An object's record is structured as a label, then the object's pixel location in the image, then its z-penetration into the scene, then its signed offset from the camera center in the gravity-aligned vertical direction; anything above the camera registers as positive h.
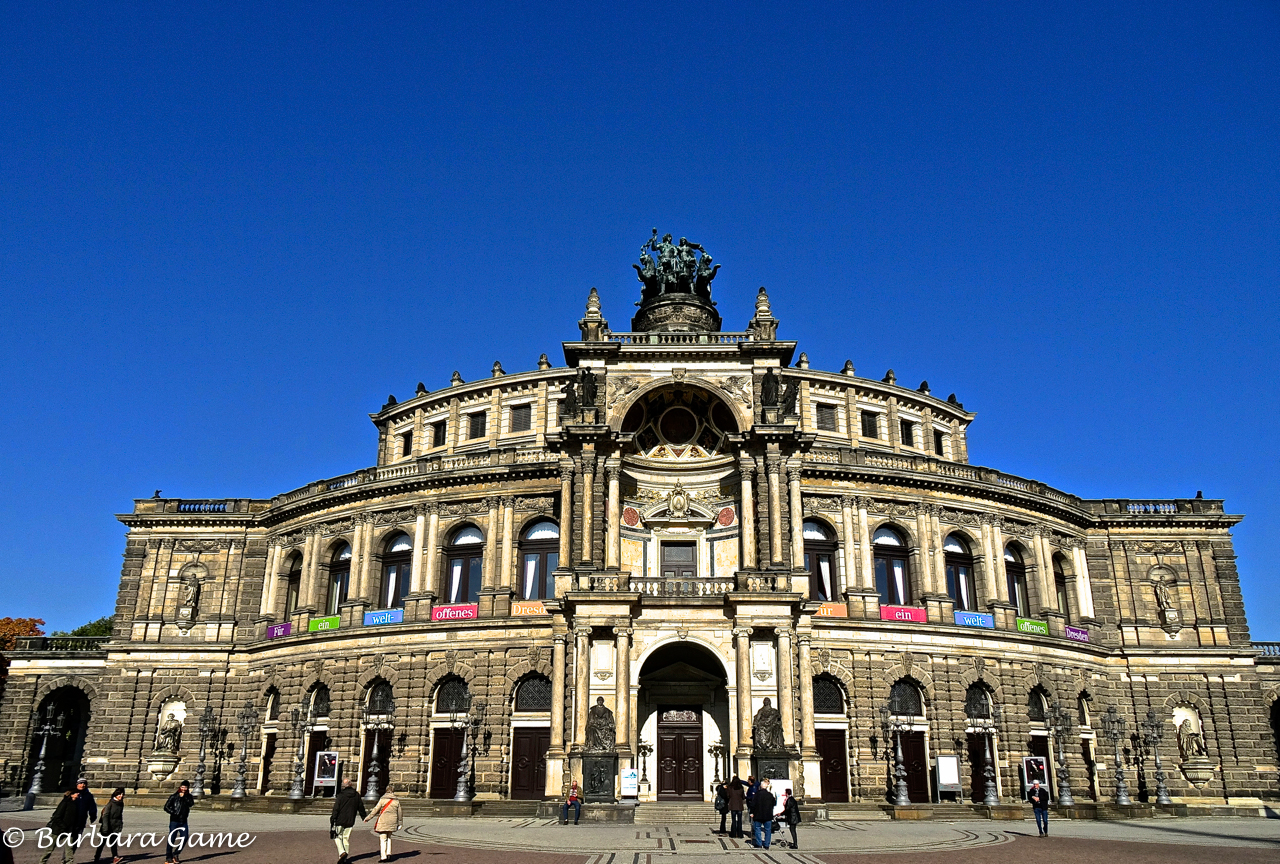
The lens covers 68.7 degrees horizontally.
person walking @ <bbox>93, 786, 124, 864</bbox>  19.31 -1.76
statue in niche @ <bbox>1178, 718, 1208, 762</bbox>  47.66 -0.25
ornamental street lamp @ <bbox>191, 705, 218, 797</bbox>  43.25 -0.26
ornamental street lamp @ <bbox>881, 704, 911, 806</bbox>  37.75 -0.76
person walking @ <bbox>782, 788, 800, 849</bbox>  24.81 -1.97
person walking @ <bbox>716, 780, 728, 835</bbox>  28.29 -1.85
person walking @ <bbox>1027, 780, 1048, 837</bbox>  29.42 -2.08
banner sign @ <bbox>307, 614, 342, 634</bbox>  47.47 +5.33
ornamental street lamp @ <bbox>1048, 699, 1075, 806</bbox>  44.34 +0.53
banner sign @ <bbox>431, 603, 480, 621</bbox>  44.97 +5.63
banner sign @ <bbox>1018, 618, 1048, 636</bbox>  46.41 +5.23
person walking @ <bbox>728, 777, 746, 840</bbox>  27.56 -1.96
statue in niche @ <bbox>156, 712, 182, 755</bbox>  48.56 -0.08
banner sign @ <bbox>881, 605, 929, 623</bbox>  44.28 +5.56
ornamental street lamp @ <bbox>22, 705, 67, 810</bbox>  42.12 -0.35
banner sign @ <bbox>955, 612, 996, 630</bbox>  45.37 +5.43
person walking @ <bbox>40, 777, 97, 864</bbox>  18.47 -1.63
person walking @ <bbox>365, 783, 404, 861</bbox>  20.08 -1.78
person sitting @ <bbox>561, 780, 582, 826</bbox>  32.16 -2.29
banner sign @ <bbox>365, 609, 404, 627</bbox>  46.22 +5.53
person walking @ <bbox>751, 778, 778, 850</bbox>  24.30 -1.90
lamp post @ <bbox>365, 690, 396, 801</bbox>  44.56 +0.80
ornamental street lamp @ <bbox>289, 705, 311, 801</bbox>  46.03 +0.33
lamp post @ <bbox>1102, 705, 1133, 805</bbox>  41.72 +0.27
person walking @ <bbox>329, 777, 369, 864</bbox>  19.06 -1.61
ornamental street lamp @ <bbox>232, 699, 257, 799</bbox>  46.06 +0.46
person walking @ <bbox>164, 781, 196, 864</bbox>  19.89 -1.72
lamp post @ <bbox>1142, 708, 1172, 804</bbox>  42.47 -0.01
